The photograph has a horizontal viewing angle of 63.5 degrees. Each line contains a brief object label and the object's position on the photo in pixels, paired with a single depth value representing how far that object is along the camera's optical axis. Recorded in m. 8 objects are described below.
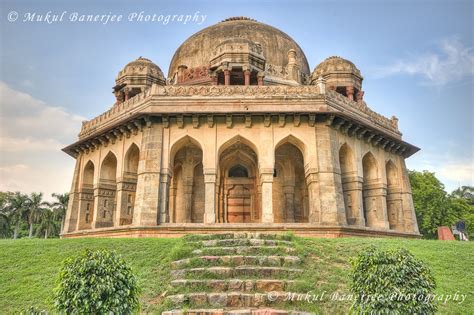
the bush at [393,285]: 5.12
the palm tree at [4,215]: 43.25
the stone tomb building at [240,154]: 14.62
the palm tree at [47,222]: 44.66
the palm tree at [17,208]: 44.12
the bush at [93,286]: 5.00
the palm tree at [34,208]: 44.47
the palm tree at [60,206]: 45.34
